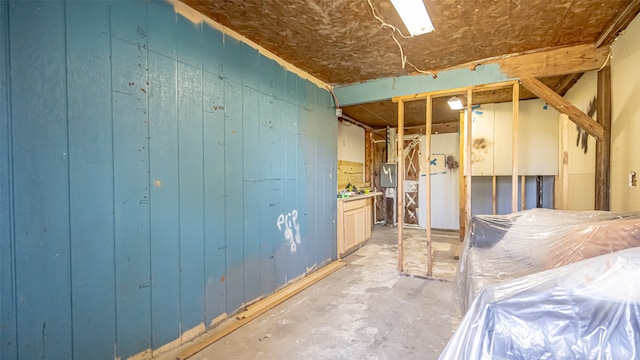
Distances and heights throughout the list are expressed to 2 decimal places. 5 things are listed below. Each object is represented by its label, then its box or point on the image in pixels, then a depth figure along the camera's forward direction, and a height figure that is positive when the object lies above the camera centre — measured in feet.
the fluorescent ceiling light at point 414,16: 6.09 +3.76
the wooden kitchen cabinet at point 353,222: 13.32 -2.39
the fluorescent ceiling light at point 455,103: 12.16 +3.35
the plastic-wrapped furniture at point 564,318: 2.54 -1.36
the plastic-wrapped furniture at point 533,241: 5.08 -1.44
